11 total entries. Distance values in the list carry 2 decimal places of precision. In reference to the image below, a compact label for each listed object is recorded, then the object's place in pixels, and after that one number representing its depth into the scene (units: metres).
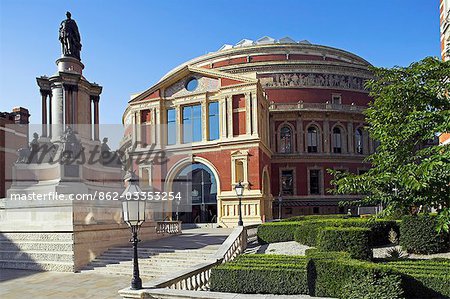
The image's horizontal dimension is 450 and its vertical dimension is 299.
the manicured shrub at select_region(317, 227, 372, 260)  13.12
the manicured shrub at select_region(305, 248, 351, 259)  9.54
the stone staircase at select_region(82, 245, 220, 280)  15.83
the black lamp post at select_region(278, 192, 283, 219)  42.17
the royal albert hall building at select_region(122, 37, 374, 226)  36.25
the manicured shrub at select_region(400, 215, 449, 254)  13.83
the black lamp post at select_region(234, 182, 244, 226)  21.50
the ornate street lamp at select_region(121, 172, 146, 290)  10.09
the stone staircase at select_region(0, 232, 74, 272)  16.80
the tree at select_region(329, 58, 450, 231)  8.67
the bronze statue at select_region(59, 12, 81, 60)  23.30
